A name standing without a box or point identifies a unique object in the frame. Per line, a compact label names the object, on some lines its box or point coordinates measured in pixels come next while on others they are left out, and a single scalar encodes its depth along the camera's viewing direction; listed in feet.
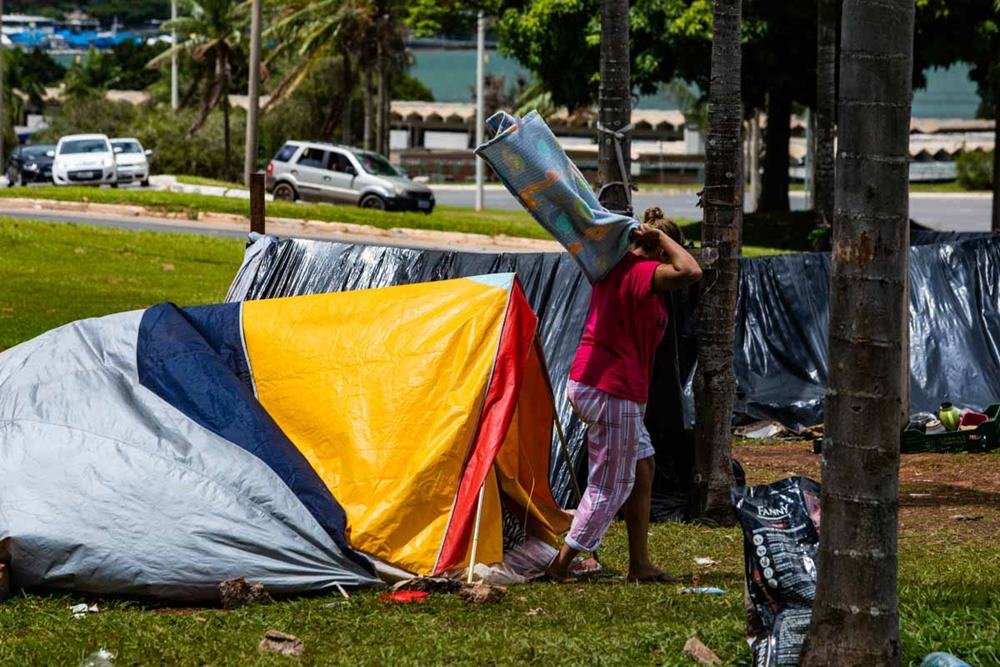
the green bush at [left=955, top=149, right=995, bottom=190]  352.49
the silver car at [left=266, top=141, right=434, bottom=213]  221.46
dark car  276.82
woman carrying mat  43.62
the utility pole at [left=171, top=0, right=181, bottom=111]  354.21
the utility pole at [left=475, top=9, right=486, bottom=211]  231.09
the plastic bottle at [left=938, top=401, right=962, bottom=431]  77.00
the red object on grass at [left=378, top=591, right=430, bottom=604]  42.70
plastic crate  74.84
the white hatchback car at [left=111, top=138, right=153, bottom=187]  254.88
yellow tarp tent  46.26
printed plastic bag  33.50
